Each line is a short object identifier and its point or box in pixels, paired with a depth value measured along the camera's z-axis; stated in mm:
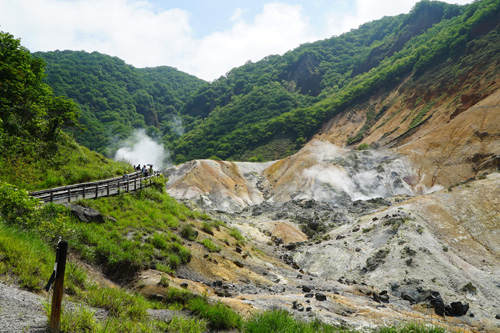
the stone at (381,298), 15600
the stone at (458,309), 14992
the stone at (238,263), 17233
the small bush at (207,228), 20142
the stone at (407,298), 16656
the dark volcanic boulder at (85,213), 13039
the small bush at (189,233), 17141
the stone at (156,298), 9484
